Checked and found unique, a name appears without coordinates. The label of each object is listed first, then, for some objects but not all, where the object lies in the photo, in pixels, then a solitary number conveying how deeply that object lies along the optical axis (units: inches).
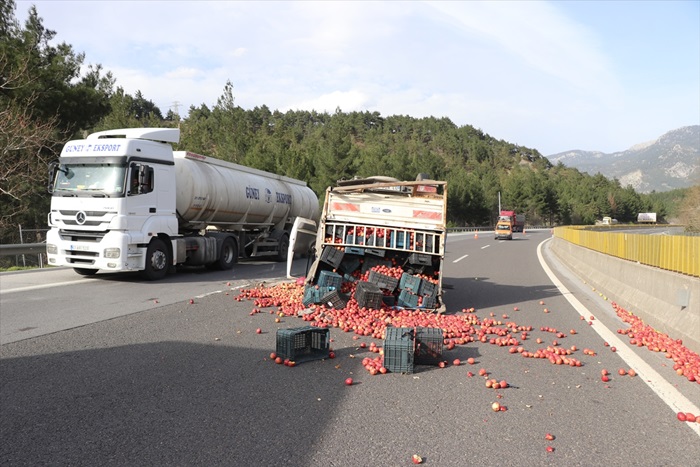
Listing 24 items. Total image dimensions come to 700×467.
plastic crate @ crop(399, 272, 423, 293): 354.9
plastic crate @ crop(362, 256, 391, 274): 390.9
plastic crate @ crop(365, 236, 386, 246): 382.0
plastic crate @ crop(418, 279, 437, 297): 353.7
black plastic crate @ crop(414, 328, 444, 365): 228.7
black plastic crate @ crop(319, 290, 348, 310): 346.6
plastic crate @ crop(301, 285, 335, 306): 353.7
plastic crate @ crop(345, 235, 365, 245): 384.8
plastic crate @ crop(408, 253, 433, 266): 367.6
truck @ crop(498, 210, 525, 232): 2936.5
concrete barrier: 259.0
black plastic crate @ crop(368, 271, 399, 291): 359.3
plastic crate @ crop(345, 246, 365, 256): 382.6
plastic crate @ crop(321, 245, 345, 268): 372.5
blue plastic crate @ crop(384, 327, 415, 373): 217.3
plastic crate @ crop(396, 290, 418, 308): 352.2
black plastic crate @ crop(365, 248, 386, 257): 379.6
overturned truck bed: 359.3
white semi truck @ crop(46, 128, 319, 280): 480.4
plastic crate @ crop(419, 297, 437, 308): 350.0
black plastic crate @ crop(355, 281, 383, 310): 338.6
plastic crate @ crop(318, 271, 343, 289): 362.0
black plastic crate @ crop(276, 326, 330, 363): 227.5
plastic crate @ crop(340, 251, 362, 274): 393.7
